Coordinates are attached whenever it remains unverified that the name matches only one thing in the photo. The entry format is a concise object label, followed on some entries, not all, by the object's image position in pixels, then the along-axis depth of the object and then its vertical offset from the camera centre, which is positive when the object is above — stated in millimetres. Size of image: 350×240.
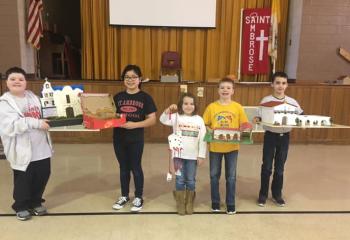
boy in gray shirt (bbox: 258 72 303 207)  3115 -808
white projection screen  6711 +1028
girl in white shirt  2895 -724
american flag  6141 +702
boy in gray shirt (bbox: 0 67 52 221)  2689 -698
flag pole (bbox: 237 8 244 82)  7012 +189
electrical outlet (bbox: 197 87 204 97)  5676 -476
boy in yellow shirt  2912 -567
